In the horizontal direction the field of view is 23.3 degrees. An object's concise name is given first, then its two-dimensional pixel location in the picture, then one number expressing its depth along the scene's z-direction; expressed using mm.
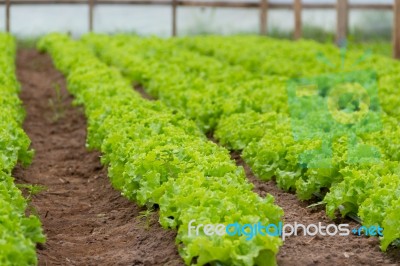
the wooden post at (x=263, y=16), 30141
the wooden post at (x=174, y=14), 30047
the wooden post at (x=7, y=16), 29703
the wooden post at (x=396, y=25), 20312
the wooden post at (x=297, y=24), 26919
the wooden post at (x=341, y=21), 24891
